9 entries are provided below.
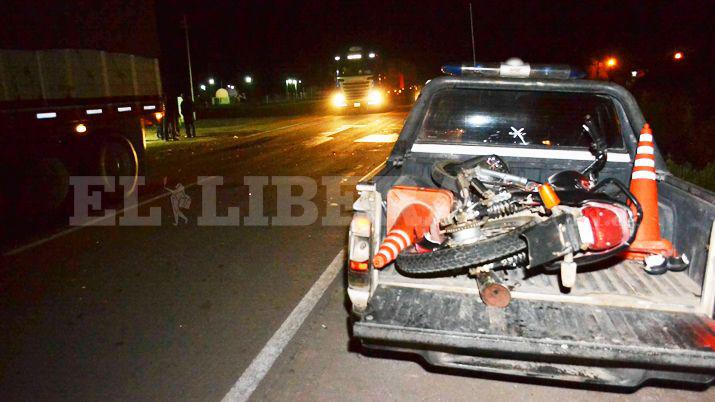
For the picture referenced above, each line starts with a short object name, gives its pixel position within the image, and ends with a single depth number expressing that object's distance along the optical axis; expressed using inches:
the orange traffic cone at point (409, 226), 130.2
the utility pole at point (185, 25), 1249.3
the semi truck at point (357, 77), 1454.2
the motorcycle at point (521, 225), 106.2
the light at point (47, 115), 327.5
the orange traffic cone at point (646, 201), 134.0
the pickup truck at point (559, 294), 104.6
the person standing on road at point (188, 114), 770.1
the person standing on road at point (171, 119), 752.3
